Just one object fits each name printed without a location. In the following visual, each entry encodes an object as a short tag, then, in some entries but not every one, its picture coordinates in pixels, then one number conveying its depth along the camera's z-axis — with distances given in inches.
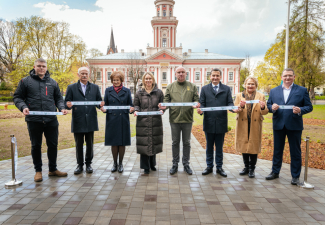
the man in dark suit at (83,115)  191.6
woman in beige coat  185.3
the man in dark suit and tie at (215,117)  189.0
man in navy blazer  171.9
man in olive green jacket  193.2
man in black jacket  171.8
